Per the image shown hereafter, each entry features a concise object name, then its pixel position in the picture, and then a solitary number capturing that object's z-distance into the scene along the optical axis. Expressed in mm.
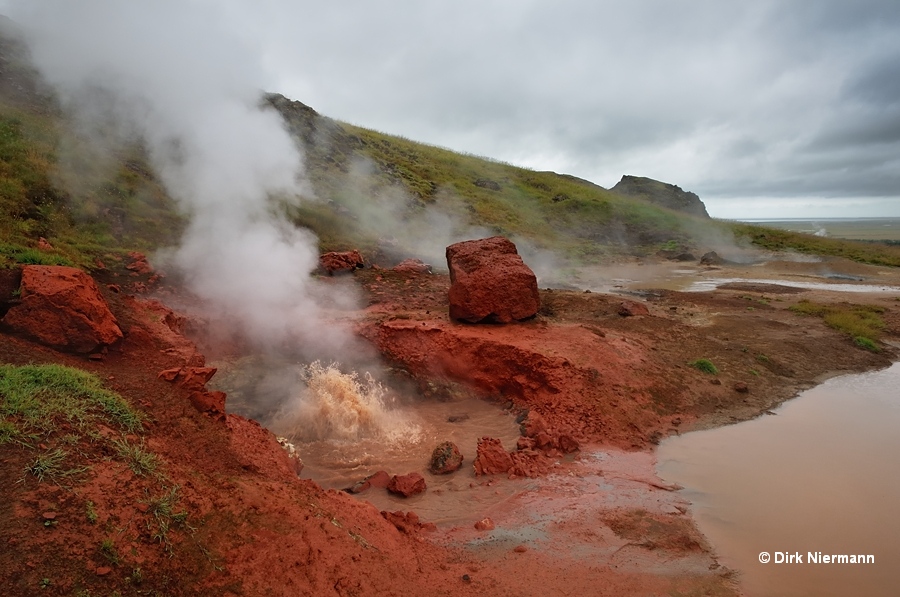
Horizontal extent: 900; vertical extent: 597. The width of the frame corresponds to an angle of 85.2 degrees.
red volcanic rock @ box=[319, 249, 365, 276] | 14195
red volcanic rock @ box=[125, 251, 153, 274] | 10812
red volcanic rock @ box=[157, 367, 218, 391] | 5289
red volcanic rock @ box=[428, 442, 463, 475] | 6293
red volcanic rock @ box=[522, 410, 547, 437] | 7121
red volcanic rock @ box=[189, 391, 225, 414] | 5148
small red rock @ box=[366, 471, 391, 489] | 5910
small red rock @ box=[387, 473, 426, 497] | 5668
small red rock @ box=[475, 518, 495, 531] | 5016
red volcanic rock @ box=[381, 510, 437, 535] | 4754
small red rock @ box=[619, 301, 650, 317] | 12375
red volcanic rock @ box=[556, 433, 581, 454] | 6819
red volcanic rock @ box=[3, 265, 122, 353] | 5496
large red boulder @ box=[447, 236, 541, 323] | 9570
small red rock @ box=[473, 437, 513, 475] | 6246
